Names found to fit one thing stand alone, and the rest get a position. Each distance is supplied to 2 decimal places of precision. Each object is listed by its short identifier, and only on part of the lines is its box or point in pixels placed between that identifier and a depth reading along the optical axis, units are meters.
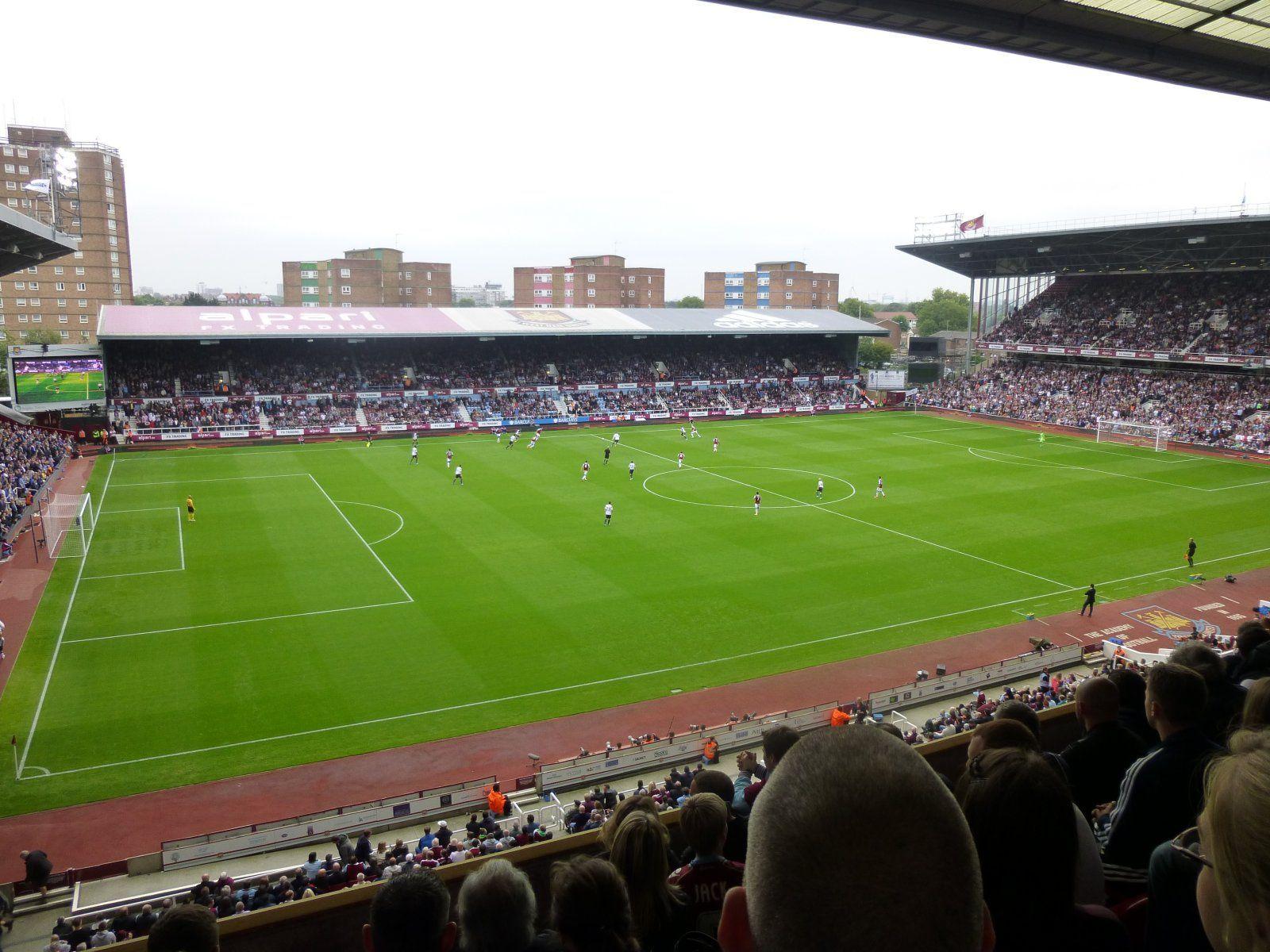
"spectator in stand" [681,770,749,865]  5.21
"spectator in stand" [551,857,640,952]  3.62
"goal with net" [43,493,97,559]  32.31
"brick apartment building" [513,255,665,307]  124.50
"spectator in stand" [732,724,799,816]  6.17
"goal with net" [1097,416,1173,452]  57.69
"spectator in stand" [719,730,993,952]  1.72
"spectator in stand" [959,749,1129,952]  2.85
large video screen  51.25
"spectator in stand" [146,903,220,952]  3.88
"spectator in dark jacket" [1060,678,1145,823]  5.28
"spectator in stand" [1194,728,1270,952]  1.85
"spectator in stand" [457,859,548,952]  3.63
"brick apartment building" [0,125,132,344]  100.88
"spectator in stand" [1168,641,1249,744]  6.23
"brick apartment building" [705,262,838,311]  138.50
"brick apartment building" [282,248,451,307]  125.50
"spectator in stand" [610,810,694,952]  4.05
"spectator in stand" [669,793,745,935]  4.21
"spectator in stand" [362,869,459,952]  3.57
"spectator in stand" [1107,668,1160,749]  6.18
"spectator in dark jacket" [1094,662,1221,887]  4.20
